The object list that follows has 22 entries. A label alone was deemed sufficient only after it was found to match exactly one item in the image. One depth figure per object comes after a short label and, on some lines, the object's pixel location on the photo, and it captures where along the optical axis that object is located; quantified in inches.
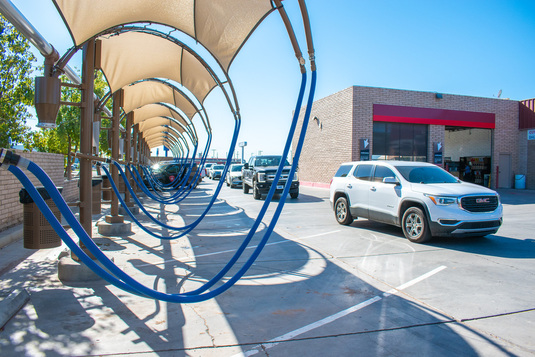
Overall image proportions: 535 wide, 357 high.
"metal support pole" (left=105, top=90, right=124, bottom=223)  341.1
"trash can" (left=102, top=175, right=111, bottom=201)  435.4
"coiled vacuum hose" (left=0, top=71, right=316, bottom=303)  124.9
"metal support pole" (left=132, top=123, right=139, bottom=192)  506.0
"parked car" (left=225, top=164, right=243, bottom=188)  1128.2
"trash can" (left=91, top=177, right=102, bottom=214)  294.0
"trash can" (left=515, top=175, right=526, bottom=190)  1067.9
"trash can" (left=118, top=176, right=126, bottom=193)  598.8
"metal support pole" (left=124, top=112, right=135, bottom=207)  441.9
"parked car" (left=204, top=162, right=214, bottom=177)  2144.7
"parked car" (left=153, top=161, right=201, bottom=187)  988.6
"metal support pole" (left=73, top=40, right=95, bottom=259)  223.3
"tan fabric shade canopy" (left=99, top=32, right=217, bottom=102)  315.6
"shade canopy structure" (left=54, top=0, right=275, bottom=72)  213.8
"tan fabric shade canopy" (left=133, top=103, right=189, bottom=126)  552.7
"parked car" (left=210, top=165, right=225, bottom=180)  1767.8
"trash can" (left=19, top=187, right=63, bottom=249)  185.2
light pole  2033.7
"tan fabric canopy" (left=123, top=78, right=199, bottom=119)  429.4
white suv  302.0
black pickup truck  709.3
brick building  988.6
